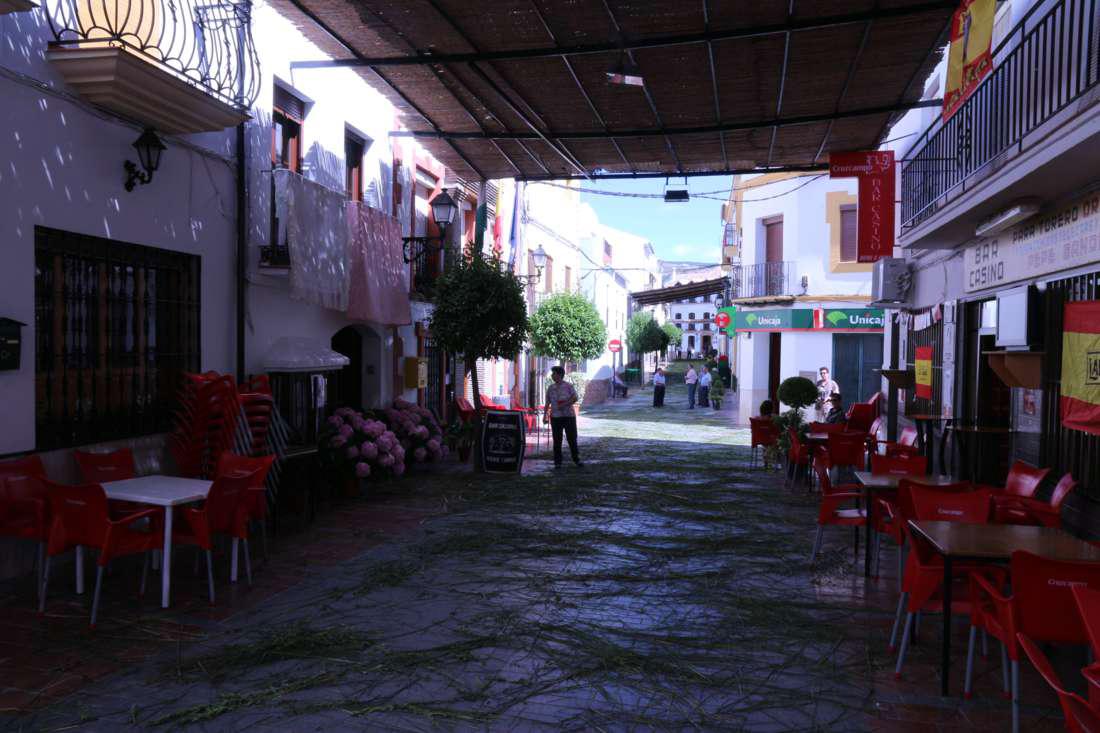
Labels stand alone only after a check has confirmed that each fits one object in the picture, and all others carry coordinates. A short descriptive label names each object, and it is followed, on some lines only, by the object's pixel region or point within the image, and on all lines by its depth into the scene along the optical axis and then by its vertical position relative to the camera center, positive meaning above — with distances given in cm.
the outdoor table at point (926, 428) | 995 -93
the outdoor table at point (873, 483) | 662 -107
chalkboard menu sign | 1240 -142
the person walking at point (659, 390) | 2980 -129
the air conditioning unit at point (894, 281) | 1365 +139
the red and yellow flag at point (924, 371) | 1209 -17
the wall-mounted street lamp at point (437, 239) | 1265 +212
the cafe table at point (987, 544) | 429 -106
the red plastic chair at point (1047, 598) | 370 -112
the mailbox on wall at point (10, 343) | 610 +1
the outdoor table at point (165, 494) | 570 -111
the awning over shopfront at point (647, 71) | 859 +367
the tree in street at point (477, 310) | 1208 +67
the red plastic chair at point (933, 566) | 463 -125
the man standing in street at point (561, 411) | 1337 -98
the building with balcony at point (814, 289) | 2200 +203
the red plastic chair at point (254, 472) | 642 -104
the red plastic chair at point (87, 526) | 541 -126
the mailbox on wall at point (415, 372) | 1408 -37
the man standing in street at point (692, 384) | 2969 -105
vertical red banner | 1275 +291
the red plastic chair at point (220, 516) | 587 -129
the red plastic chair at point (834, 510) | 675 -131
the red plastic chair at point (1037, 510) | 601 -116
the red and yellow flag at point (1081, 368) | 643 -3
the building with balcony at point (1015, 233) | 668 +147
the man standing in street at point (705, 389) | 3036 -126
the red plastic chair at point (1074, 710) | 286 -129
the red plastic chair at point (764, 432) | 1301 -123
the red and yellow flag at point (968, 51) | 698 +291
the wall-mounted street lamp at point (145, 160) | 733 +178
